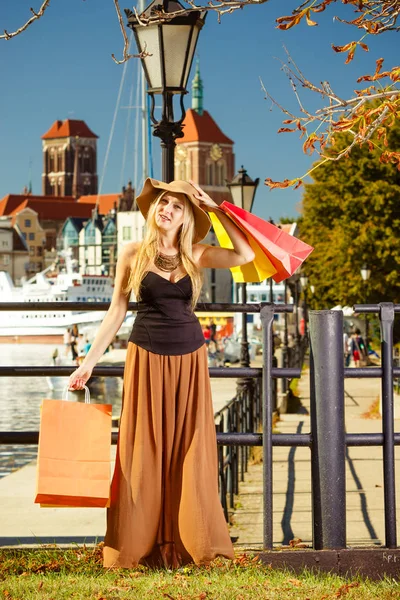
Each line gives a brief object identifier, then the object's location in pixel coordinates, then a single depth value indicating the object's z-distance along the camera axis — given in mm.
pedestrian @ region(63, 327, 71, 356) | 64363
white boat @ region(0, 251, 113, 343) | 88938
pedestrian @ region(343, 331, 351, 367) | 37956
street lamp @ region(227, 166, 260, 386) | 16016
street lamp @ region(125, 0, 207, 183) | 7113
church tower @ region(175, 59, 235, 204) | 181625
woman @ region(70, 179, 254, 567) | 4875
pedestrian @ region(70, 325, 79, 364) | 53509
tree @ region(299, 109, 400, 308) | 46344
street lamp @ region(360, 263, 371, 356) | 40153
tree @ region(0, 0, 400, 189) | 5250
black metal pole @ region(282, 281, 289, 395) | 20775
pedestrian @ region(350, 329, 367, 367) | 34284
